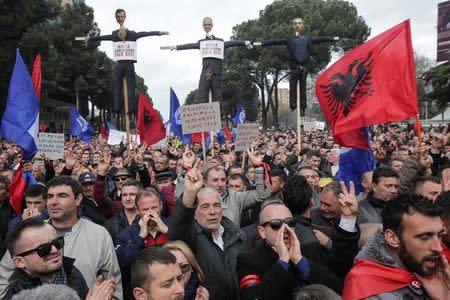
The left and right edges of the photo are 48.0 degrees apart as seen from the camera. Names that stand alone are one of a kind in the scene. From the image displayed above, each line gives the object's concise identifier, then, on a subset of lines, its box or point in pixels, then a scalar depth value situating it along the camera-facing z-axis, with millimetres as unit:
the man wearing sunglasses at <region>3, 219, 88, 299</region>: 2879
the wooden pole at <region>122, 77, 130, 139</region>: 10548
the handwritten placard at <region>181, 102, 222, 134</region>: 7214
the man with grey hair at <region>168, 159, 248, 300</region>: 3355
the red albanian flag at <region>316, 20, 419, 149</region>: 4926
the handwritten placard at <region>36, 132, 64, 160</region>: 7379
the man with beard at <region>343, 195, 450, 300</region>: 2350
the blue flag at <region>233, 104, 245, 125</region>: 16141
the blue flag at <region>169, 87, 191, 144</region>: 12500
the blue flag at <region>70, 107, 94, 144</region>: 15633
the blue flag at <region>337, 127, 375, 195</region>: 5512
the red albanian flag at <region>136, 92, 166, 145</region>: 10648
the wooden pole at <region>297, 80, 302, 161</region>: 10469
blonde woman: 3050
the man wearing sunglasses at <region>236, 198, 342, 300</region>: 2684
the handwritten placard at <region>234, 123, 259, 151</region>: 7906
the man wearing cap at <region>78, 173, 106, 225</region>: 5051
